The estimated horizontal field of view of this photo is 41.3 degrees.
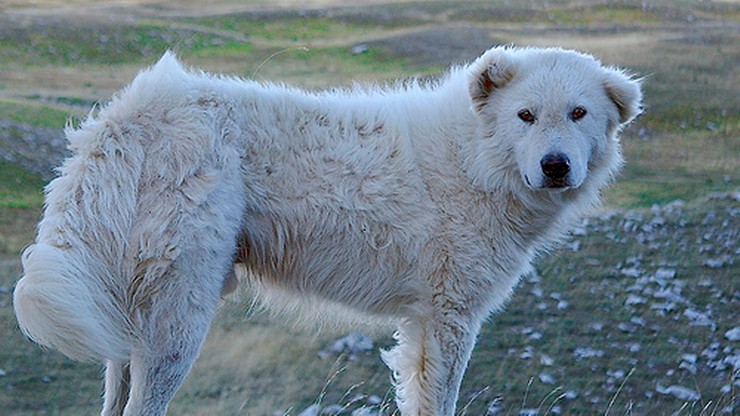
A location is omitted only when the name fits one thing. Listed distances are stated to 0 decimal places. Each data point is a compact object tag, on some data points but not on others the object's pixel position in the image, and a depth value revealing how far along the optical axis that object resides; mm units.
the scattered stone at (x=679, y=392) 7426
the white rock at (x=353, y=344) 8133
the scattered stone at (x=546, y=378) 7590
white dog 4055
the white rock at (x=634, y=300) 9148
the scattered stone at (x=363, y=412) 6074
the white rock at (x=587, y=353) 8125
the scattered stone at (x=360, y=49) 22062
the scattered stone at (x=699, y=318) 8664
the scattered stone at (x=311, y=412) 5962
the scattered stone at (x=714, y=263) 10047
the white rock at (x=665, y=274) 9792
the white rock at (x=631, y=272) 9867
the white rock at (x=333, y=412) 6494
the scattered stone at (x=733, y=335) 8391
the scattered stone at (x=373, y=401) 6891
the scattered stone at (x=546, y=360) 7941
